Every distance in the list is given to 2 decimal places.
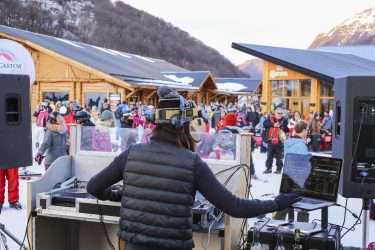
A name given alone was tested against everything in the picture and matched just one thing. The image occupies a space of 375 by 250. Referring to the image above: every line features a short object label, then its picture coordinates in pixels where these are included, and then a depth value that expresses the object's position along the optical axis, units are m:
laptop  3.68
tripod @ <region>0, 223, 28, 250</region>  4.57
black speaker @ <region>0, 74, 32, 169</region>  4.06
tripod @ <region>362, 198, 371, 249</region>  4.20
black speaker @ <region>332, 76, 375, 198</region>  3.96
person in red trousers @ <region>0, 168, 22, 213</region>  6.88
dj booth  3.98
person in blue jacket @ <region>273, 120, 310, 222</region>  6.92
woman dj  2.85
